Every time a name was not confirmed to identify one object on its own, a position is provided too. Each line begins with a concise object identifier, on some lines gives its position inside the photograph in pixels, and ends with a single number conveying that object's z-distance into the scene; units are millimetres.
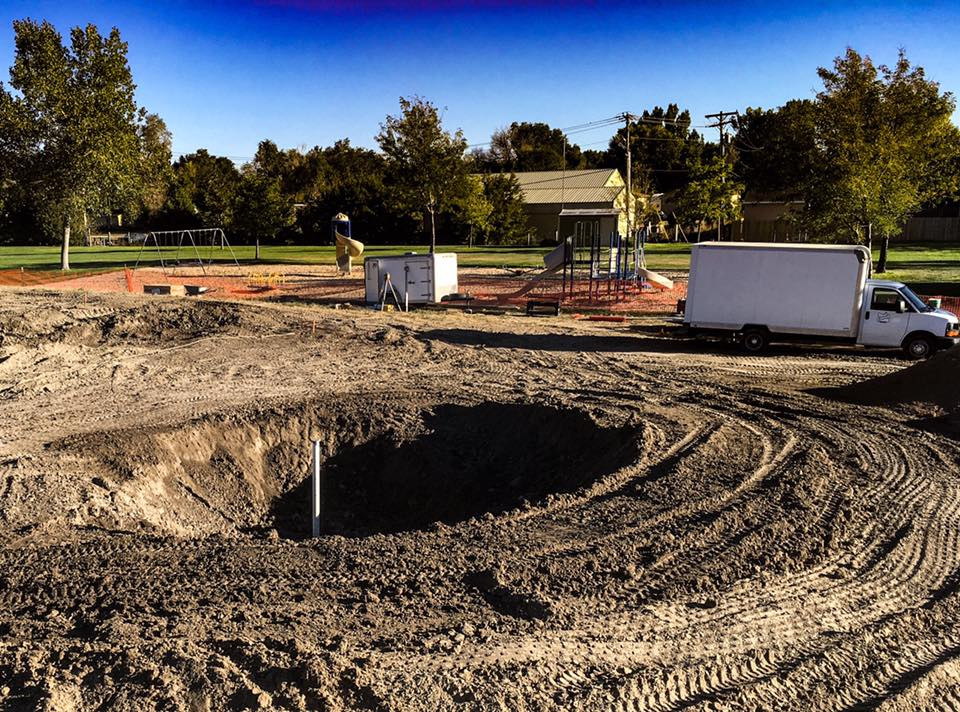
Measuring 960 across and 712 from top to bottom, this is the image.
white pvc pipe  9289
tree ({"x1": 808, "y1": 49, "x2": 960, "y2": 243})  30922
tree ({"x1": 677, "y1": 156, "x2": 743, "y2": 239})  41469
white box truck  17641
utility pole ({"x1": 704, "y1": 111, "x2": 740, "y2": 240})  43594
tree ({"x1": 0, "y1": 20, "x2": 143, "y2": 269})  37219
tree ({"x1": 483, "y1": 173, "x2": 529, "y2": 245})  64062
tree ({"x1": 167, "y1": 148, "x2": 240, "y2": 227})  57506
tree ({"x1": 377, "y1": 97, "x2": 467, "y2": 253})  40188
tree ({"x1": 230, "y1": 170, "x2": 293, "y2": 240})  48781
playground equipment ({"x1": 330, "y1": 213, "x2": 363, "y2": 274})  40250
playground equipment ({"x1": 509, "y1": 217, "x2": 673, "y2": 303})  28078
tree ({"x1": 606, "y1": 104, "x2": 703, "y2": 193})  72062
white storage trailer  26906
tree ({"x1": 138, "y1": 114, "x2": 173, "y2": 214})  43000
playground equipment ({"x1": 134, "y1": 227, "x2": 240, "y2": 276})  65006
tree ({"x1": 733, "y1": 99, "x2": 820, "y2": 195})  34812
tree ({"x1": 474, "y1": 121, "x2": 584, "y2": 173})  93000
